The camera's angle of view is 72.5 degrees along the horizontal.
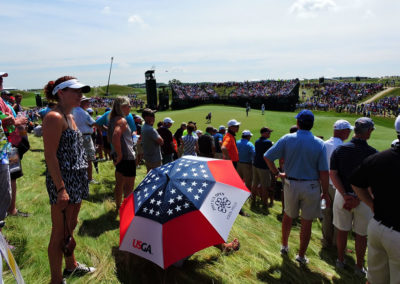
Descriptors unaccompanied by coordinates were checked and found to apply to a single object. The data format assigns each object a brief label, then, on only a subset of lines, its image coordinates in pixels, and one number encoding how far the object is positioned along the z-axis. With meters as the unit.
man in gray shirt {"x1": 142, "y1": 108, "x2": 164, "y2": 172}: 5.14
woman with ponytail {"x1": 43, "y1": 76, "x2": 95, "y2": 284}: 2.39
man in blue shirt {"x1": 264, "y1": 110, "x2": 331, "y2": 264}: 3.51
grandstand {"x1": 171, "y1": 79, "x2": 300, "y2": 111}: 40.91
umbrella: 2.56
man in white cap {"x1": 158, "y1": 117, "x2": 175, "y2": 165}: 6.68
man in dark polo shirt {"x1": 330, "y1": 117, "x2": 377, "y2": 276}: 3.44
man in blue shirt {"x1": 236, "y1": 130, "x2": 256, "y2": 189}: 6.93
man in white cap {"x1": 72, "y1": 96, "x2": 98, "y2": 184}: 5.34
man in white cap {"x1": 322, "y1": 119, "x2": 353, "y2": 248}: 4.40
